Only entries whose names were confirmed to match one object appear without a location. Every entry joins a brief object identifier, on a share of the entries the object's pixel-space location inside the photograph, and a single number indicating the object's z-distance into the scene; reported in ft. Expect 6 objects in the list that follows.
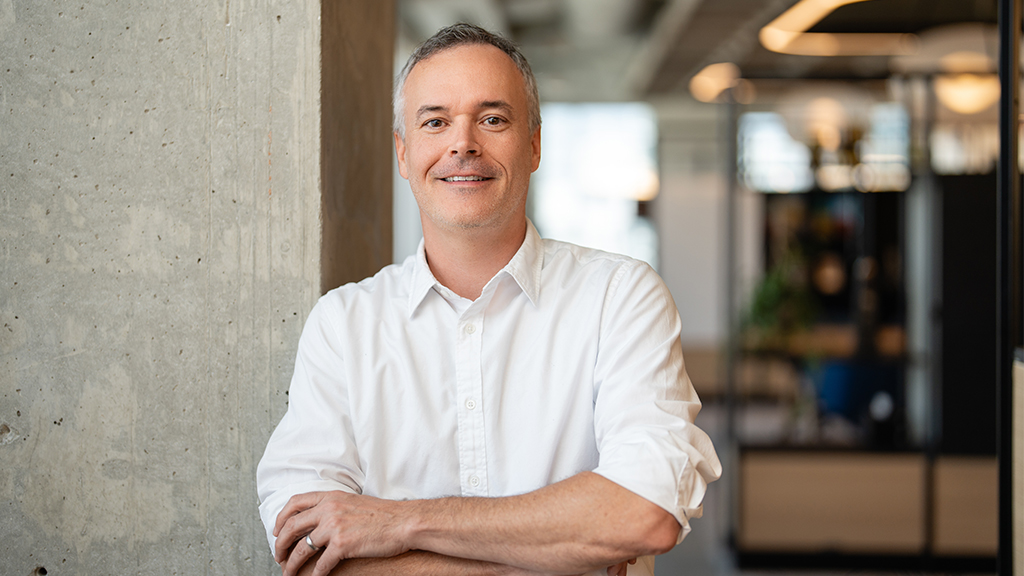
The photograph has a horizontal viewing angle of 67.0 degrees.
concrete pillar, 5.19
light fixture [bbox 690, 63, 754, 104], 12.80
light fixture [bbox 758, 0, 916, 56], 16.17
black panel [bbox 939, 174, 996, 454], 12.52
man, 4.17
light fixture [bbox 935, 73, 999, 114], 13.10
